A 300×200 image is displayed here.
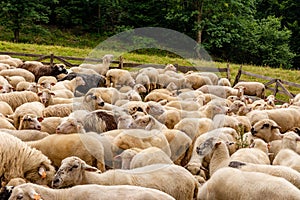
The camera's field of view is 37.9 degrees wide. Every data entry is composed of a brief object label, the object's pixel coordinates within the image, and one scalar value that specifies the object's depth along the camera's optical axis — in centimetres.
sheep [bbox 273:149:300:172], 695
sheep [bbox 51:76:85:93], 1323
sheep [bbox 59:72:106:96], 1447
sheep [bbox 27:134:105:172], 683
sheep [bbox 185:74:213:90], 1619
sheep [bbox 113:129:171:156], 755
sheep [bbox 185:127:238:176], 726
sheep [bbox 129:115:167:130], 820
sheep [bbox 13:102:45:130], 882
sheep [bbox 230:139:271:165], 697
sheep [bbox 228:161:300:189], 609
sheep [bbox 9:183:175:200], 475
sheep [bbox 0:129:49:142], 753
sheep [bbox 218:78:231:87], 1665
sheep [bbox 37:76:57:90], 1275
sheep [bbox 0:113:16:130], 805
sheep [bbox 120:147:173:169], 648
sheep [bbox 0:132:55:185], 629
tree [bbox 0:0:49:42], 3100
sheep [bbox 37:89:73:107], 1042
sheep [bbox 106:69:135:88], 1502
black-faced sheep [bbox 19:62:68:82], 1660
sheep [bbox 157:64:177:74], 1720
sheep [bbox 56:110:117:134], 871
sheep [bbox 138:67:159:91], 1547
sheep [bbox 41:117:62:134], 831
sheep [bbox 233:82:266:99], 1725
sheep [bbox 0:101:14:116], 955
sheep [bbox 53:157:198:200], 574
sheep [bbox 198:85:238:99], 1476
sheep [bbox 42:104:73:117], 956
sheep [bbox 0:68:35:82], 1451
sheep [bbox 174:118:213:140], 881
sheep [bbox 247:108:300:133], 1070
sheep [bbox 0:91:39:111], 1052
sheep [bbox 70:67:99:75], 1564
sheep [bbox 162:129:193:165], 802
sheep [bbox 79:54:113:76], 1695
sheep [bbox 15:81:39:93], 1221
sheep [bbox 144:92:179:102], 1263
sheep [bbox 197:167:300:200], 526
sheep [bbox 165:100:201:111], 1091
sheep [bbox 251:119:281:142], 903
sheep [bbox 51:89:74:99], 1178
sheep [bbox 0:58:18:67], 1670
